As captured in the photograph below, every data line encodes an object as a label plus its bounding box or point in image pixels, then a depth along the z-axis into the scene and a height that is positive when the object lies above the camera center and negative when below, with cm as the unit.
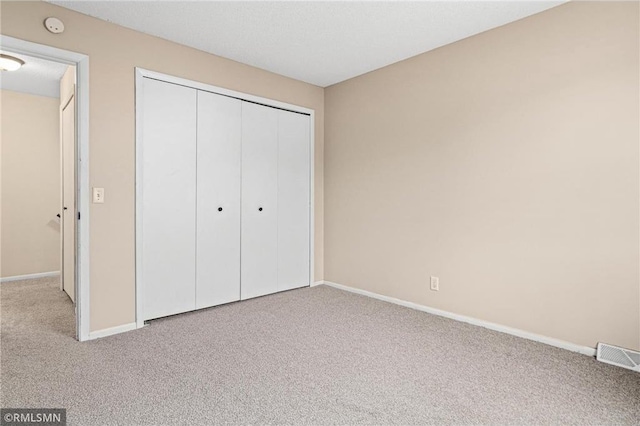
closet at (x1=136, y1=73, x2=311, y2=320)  299 +14
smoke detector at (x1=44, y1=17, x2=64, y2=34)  243 +130
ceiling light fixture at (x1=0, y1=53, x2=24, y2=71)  329 +144
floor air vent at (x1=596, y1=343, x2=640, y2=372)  217 -91
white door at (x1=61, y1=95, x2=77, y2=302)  348 +15
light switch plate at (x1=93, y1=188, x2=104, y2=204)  267 +13
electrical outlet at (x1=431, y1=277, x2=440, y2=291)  322 -65
